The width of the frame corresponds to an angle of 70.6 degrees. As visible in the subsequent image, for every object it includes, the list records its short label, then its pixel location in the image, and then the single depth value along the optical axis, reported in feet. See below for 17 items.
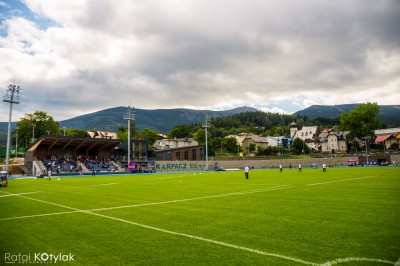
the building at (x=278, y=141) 561.68
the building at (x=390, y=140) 408.92
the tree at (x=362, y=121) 347.97
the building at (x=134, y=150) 282.69
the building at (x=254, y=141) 541.95
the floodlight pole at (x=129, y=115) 237.25
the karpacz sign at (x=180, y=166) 248.44
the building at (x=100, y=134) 466.78
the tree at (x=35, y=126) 329.46
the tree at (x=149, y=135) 477.85
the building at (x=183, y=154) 290.76
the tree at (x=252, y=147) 457.27
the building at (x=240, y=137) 626.80
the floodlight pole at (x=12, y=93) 156.72
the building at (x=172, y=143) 498.07
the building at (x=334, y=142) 485.15
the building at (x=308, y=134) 551.59
